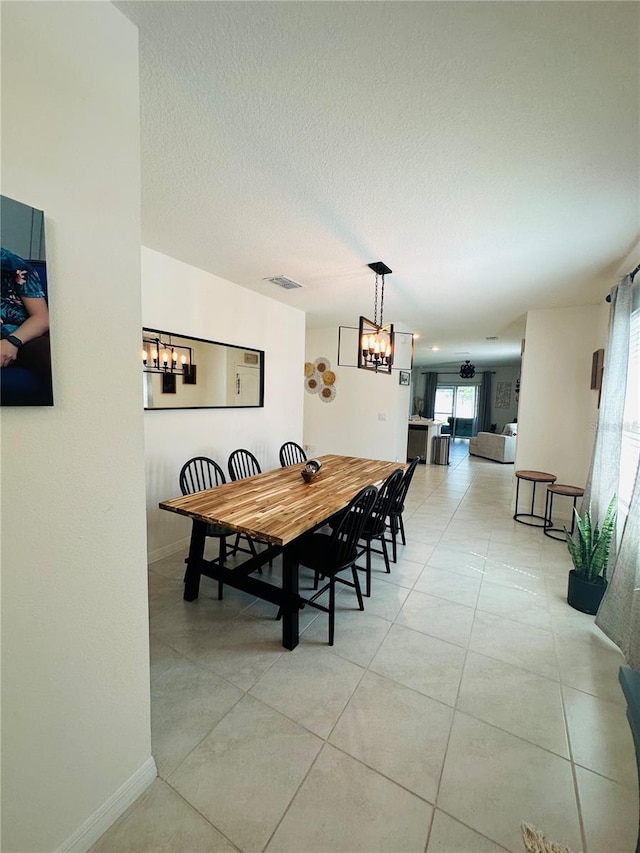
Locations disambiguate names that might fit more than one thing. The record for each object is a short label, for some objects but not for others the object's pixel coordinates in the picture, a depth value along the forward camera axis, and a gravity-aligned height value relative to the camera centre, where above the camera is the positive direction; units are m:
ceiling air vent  3.45 +1.23
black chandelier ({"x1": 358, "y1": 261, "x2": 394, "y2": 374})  2.94 +0.52
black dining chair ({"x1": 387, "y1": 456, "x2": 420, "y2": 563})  3.02 -0.89
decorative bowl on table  2.94 -0.61
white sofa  7.96 -0.97
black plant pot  2.38 -1.29
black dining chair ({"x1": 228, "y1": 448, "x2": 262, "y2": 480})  3.49 -0.68
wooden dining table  1.95 -0.70
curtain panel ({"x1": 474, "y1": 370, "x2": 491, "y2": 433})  11.12 +0.08
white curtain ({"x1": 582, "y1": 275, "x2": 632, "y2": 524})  2.64 +0.07
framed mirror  2.89 +0.24
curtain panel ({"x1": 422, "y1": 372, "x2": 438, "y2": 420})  11.67 +0.40
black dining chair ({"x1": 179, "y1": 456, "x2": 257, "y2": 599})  2.53 -0.76
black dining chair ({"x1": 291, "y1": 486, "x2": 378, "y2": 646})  2.04 -0.94
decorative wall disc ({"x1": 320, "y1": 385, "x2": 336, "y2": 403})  6.06 +0.15
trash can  7.78 -1.02
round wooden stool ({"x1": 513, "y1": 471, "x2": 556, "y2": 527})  4.02 -0.83
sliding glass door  11.69 -0.04
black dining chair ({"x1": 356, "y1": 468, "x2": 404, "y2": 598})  2.59 -0.91
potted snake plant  2.39 -1.10
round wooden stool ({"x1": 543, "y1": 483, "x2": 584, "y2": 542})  3.69 -1.03
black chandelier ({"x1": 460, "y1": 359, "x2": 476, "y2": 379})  9.54 +1.00
